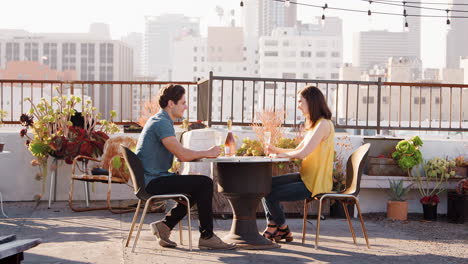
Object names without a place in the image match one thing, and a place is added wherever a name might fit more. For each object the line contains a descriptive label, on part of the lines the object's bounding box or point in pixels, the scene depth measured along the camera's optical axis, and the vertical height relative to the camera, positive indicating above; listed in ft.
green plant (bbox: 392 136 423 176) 28.96 -2.09
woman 20.71 -1.49
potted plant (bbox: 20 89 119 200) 29.96 -1.60
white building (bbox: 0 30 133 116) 526.16 +26.76
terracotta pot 28.45 -4.04
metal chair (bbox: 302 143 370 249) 20.63 -2.39
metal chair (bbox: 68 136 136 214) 28.30 -2.83
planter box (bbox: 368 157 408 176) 29.43 -2.62
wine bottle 20.61 -1.36
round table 20.49 -2.51
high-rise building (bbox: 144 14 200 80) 490.49 +38.17
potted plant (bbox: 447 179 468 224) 28.07 -3.79
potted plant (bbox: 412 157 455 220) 28.71 -3.11
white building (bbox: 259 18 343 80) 435.53 +22.38
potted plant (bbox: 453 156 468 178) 29.58 -2.63
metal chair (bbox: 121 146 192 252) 19.20 -2.23
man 19.58 -1.63
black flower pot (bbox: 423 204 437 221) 28.68 -4.13
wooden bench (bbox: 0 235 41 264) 11.53 -2.33
